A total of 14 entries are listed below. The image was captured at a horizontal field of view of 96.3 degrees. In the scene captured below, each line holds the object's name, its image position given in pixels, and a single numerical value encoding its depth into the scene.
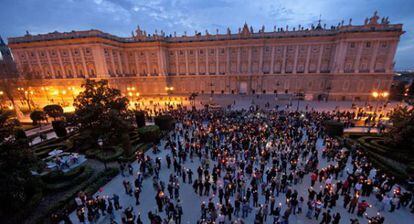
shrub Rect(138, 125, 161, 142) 19.08
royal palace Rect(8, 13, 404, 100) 37.59
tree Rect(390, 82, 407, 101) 38.06
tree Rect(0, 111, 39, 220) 7.89
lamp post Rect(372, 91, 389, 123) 35.74
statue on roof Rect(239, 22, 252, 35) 43.28
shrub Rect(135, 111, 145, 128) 23.33
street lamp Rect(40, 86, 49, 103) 42.91
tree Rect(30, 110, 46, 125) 24.44
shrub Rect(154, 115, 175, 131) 22.50
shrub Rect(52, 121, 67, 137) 20.70
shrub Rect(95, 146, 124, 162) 15.18
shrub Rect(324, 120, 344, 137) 19.40
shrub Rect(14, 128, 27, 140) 17.42
